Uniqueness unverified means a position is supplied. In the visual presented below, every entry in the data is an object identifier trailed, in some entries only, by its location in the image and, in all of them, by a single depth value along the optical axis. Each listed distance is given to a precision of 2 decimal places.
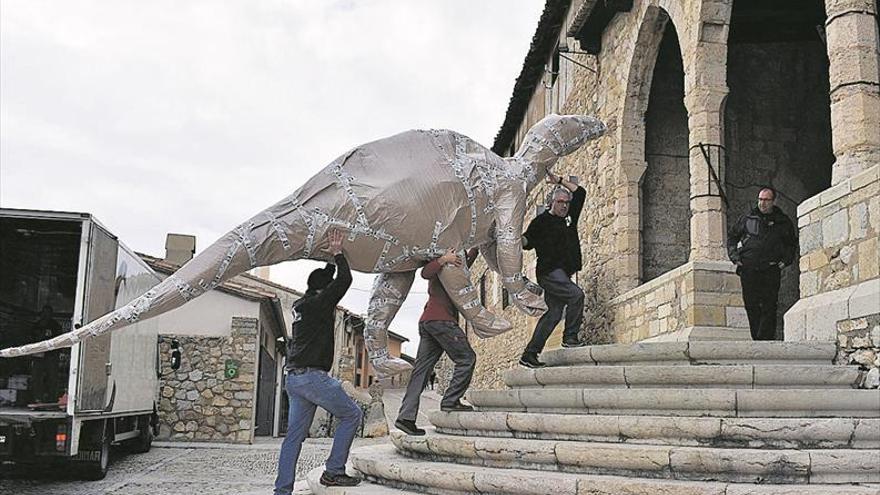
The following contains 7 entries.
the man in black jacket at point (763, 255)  7.97
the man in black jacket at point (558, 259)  8.20
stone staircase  4.82
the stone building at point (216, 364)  16.75
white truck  8.79
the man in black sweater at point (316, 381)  5.89
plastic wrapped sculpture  5.44
